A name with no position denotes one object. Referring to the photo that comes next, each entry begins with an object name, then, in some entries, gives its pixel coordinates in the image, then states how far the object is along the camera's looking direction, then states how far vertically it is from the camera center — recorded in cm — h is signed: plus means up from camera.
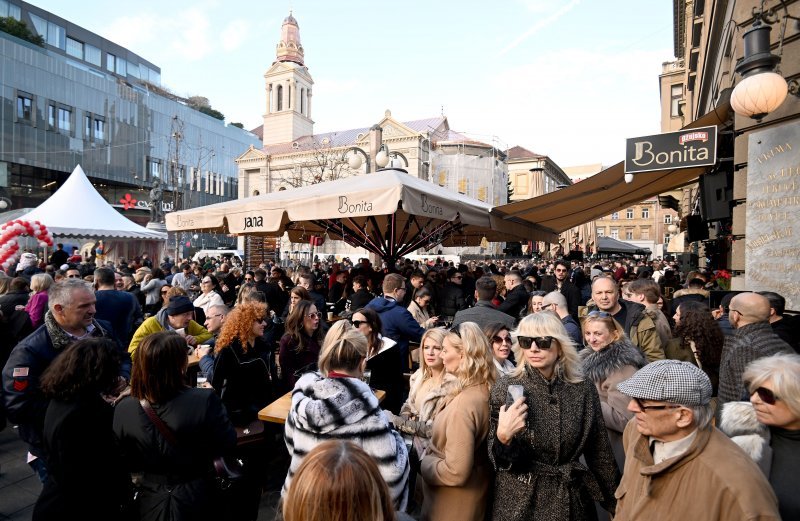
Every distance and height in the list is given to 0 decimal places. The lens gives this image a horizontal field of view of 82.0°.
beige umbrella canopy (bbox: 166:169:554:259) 636 +62
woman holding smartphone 228 -93
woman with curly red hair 363 -93
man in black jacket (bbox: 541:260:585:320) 748 -56
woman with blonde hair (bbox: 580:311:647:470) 286 -73
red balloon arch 1323 +34
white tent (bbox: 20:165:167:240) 1561 +113
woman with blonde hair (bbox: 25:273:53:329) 583 -67
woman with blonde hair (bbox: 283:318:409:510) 222 -84
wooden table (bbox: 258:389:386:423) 342 -123
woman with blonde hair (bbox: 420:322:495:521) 236 -107
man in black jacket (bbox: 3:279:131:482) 304 -75
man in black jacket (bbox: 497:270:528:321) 651 -60
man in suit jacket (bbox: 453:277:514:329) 462 -60
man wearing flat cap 160 -76
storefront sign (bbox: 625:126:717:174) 550 +130
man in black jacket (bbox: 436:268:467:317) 779 -79
